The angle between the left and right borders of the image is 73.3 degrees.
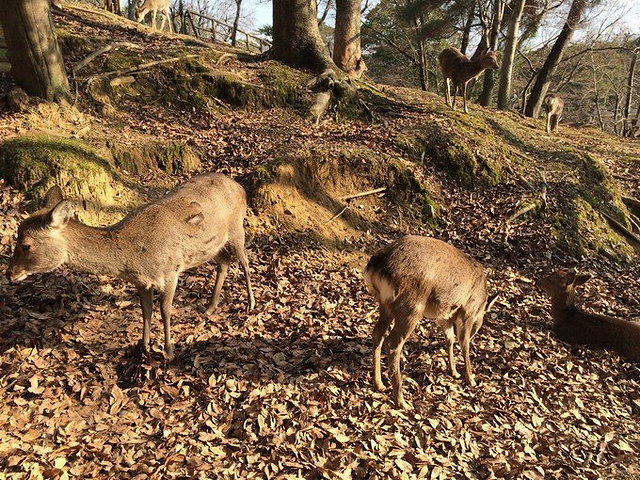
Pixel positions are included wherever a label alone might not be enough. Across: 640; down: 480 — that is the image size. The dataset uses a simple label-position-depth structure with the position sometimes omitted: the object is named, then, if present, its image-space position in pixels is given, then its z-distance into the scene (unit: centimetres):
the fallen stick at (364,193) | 886
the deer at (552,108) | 1525
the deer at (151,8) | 2020
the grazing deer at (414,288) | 455
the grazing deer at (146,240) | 392
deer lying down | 641
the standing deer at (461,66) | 1326
